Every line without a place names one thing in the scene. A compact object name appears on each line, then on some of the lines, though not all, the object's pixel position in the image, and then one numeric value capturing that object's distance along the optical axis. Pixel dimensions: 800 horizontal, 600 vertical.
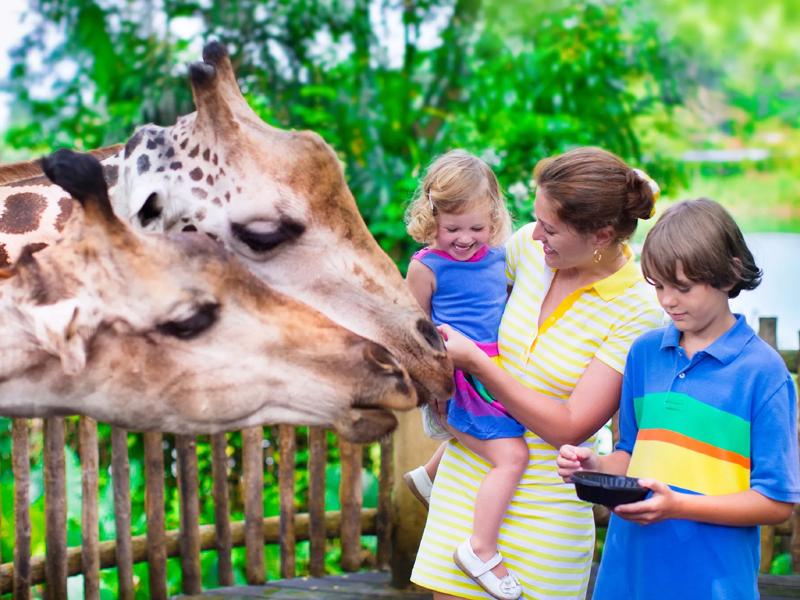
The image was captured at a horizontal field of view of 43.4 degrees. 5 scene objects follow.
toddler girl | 2.49
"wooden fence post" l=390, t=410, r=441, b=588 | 4.76
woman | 2.38
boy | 2.12
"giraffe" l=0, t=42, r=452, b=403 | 1.95
